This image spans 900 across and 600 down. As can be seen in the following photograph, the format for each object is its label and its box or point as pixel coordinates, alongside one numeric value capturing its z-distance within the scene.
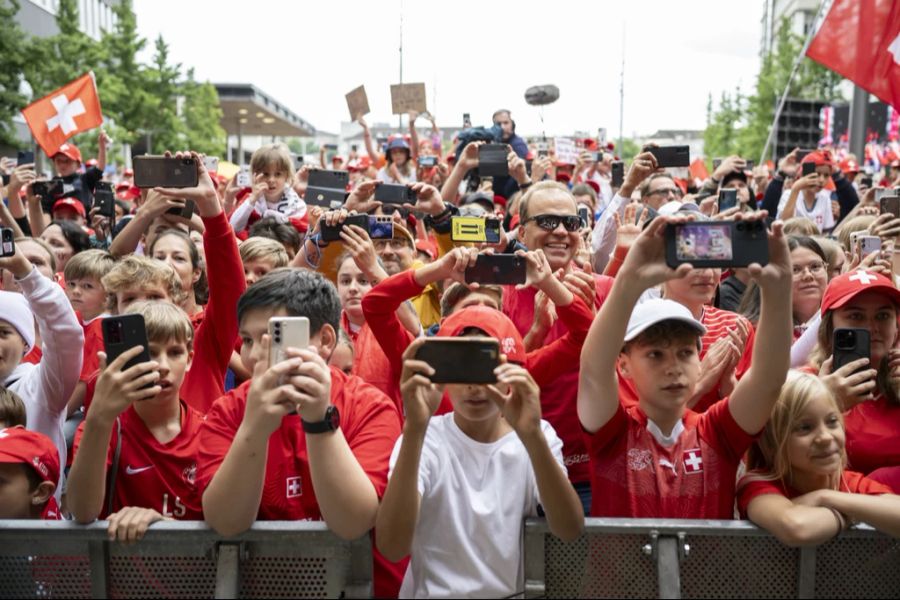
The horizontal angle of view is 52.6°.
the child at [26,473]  3.07
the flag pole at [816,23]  8.48
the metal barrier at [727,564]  2.53
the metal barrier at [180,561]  2.49
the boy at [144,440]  2.56
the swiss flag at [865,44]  7.41
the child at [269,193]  7.11
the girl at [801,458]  2.79
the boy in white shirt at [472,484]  2.50
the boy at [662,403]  2.68
